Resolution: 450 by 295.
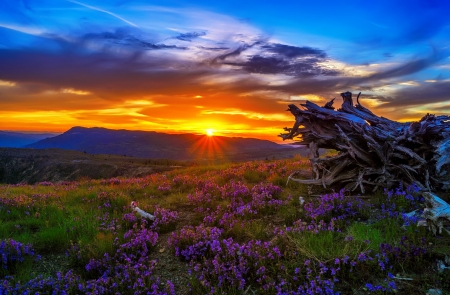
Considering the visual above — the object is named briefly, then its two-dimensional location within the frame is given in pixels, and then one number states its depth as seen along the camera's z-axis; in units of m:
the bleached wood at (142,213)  7.65
